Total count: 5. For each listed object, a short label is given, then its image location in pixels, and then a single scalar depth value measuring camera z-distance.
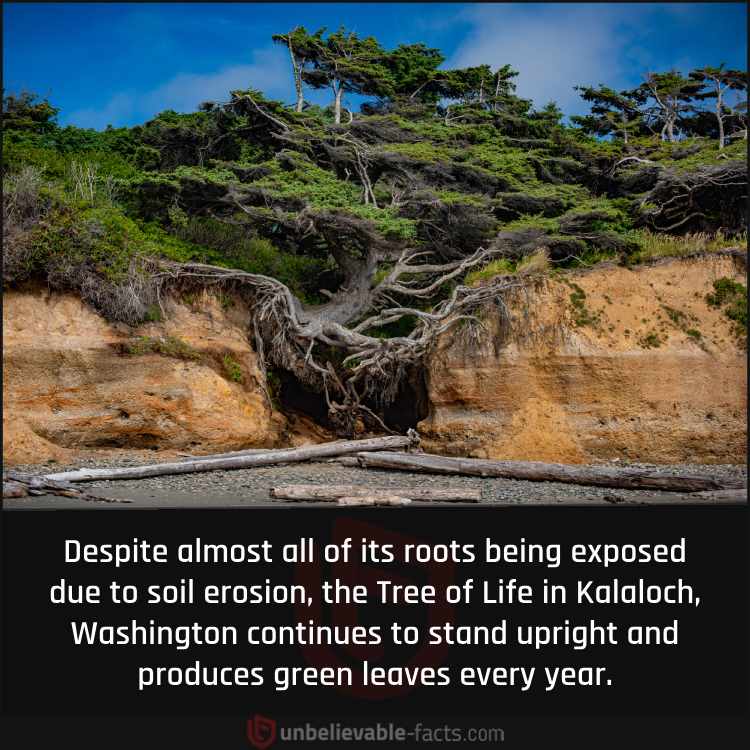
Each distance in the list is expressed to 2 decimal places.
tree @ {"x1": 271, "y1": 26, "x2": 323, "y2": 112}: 20.15
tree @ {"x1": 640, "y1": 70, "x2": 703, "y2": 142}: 23.22
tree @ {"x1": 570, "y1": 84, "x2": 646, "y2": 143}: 23.86
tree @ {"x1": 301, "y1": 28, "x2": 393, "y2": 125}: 20.86
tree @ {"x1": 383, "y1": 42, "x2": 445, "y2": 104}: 22.77
